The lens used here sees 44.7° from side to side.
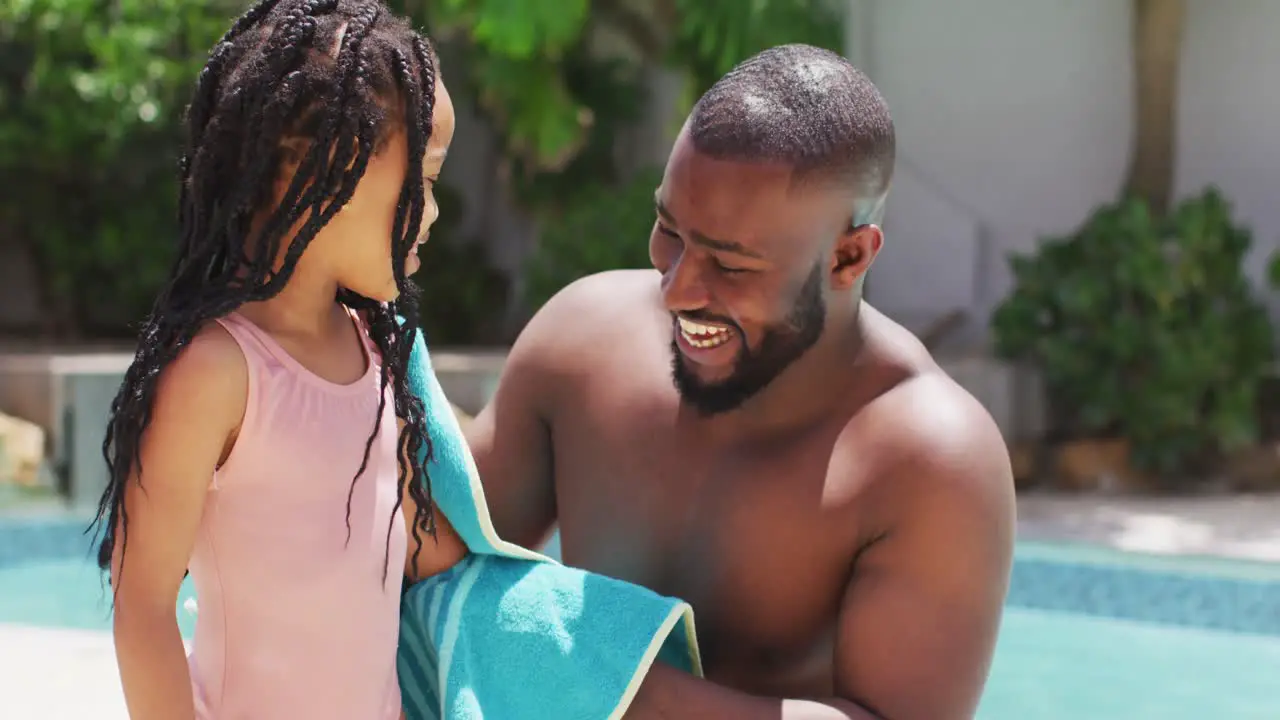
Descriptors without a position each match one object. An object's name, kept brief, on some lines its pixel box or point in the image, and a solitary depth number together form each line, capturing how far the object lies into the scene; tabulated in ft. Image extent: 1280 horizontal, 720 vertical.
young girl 5.35
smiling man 6.65
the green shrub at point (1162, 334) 27.61
